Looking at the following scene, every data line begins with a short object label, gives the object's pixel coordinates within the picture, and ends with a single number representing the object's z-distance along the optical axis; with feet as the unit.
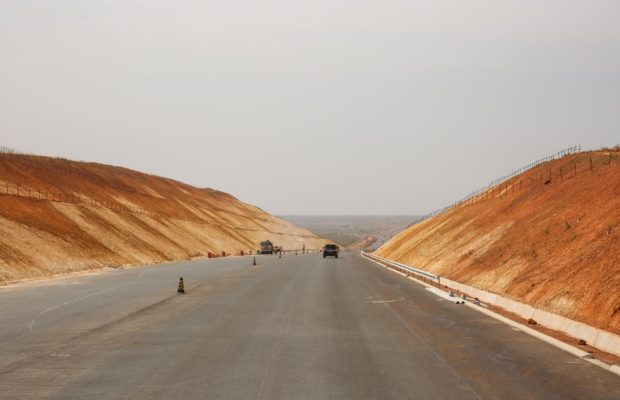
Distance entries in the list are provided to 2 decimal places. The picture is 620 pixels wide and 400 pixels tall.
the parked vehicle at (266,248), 338.03
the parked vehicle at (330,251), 267.37
